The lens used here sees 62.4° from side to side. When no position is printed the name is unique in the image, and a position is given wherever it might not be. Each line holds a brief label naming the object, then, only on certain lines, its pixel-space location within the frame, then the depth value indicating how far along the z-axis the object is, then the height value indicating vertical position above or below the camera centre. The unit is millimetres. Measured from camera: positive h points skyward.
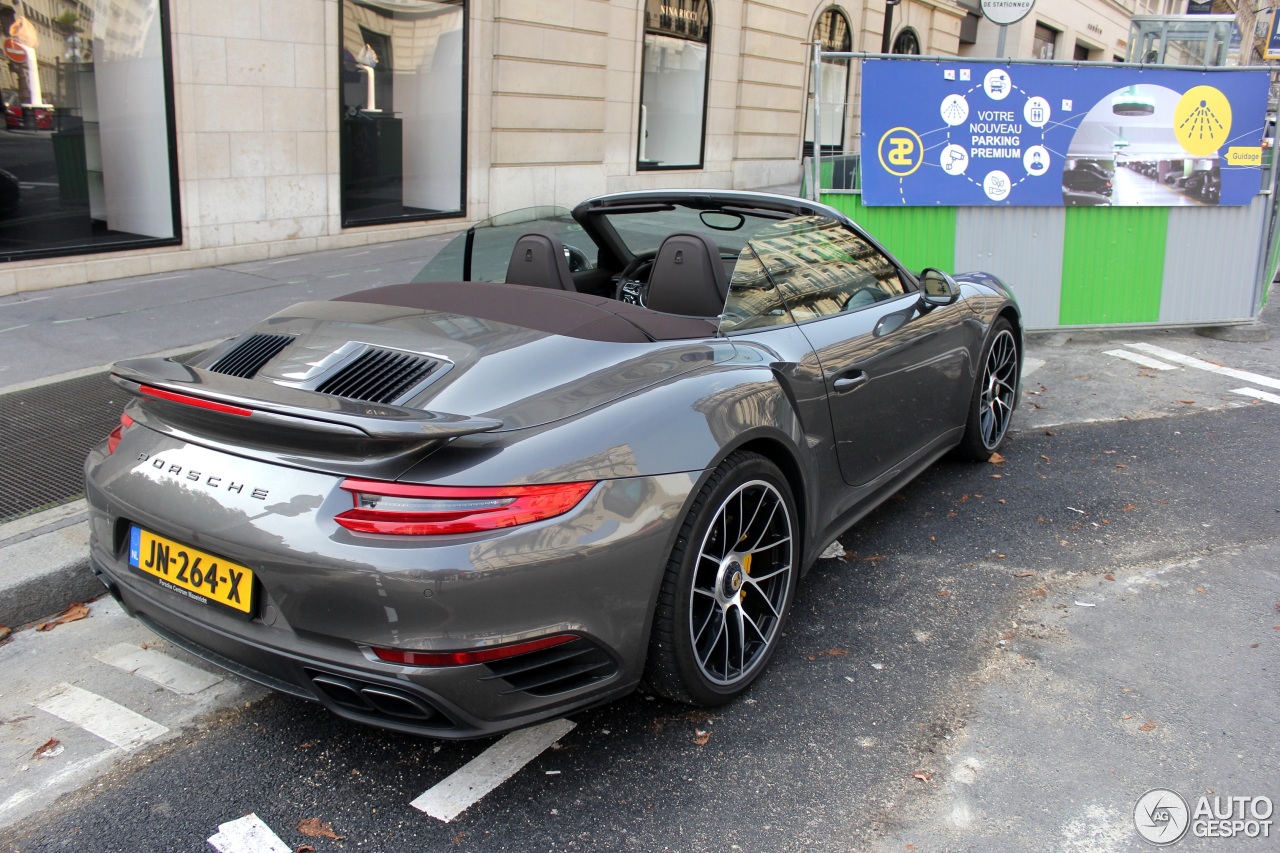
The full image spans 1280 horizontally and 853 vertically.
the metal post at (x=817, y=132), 7645 +472
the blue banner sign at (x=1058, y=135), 7863 +550
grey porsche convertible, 2416 -748
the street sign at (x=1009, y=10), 10586 +1932
